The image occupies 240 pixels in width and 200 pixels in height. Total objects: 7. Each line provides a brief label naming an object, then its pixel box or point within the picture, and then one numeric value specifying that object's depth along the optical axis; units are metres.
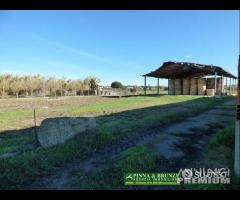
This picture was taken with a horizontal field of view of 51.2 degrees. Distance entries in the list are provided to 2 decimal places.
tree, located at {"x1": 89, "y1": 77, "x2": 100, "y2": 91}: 59.59
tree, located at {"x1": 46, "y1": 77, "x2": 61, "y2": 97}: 53.35
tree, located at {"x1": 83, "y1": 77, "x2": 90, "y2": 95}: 58.62
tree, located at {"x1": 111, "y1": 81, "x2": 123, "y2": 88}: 60.39
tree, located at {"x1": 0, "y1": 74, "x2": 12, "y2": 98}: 46.75
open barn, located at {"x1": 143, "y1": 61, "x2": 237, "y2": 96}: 28.47
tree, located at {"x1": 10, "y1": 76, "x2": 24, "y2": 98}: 48.43
